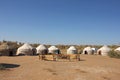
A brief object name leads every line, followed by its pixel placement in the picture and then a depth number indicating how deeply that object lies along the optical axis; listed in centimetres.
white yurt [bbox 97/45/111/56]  2162
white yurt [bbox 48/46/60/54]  2155
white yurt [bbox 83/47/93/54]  2355
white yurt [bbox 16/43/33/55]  1863
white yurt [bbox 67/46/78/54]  2215
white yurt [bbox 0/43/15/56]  1682
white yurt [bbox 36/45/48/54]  2020
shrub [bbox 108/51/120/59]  1871
